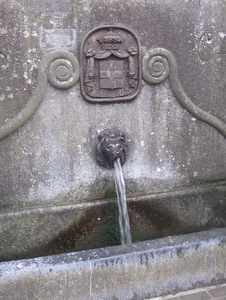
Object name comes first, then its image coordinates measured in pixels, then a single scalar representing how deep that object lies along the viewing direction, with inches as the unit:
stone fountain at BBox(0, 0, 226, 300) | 70.9
